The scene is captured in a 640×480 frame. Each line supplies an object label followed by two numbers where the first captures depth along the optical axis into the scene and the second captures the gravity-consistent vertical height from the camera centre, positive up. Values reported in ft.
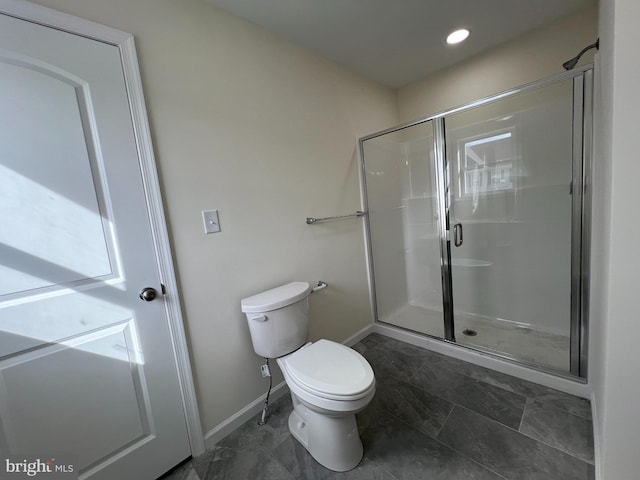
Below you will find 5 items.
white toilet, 3.56 -2.38
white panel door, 2.95 -0.40
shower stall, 5.94 -0.85
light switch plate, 4.39 +0.06
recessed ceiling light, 5.81 +3.72
